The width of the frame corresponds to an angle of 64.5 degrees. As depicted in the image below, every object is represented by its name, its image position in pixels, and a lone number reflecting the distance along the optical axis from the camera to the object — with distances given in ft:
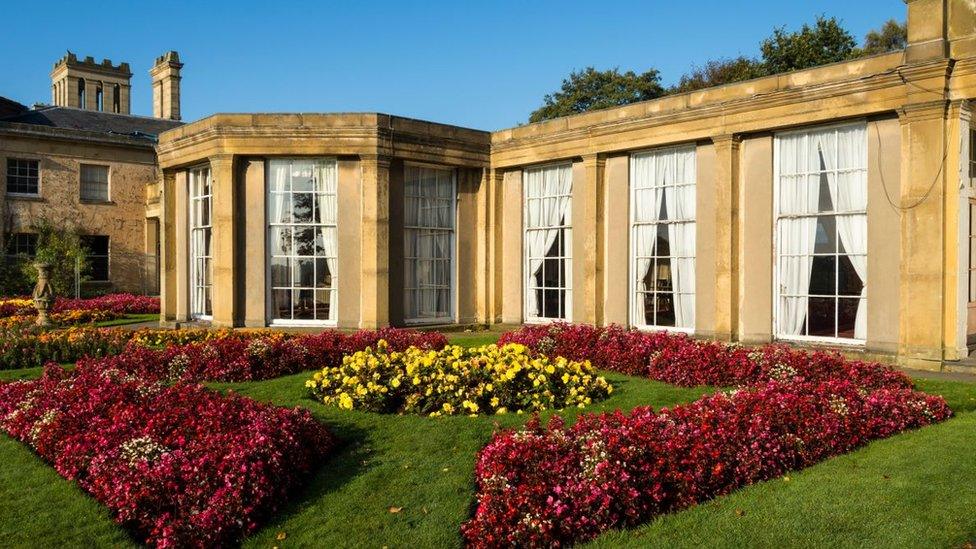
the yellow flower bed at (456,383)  30.32
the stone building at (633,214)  40.98
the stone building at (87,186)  98.22
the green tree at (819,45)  109.50
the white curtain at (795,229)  46.73
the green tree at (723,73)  117.70
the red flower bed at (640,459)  18.61
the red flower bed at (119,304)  82.03
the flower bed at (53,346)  43.50
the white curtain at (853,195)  44.32
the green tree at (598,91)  134.72
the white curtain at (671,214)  52.85
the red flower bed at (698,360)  34.01
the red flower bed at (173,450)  18.86
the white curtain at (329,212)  58.54
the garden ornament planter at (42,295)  63.31
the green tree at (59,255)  93.71
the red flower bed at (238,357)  38.14
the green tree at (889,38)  121.01
